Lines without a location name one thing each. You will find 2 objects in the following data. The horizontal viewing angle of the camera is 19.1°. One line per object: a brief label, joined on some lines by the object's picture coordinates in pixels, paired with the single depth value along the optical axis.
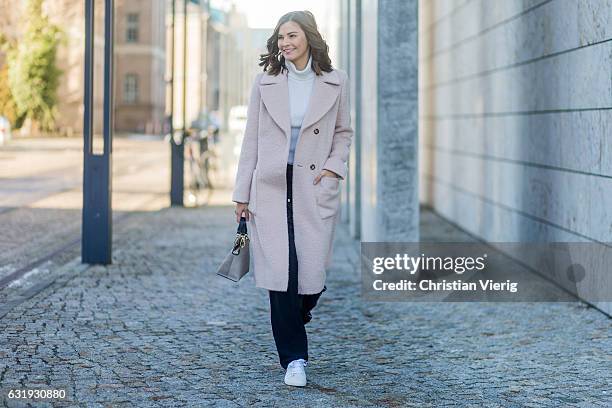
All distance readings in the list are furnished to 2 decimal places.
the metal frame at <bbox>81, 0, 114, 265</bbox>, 14.84
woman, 8.42
